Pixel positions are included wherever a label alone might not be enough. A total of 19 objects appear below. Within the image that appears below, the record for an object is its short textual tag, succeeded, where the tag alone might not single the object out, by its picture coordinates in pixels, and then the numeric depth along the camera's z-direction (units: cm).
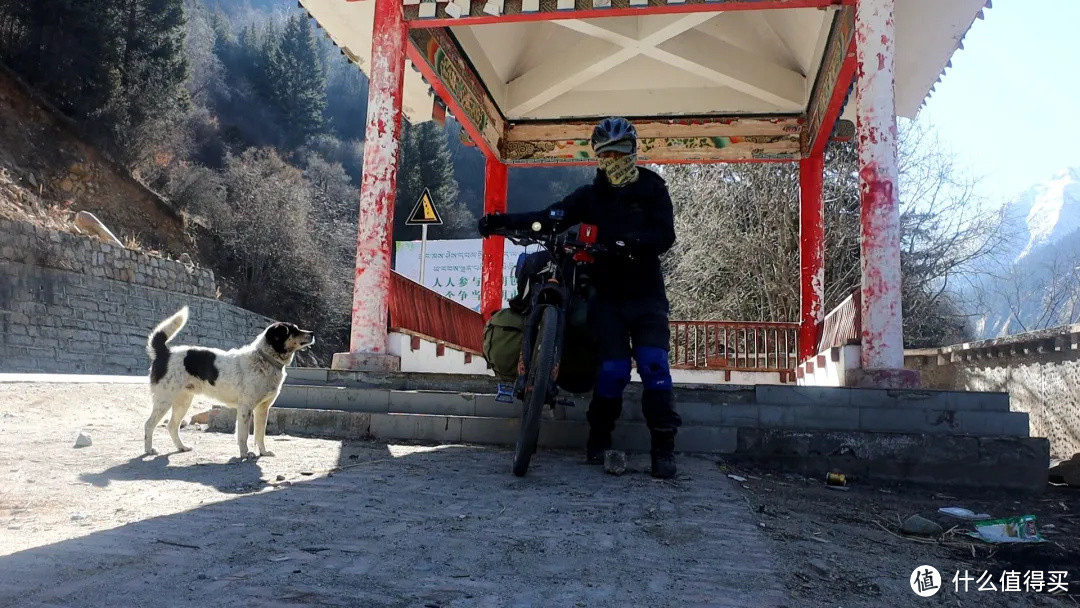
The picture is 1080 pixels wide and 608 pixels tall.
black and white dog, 476
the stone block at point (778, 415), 529
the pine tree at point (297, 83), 4816
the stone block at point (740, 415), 532
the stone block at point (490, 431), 532
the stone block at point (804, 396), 550
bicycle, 378
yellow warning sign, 1293
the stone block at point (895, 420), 514
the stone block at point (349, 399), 613
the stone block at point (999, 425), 490
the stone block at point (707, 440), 501
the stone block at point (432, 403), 589
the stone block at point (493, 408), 571
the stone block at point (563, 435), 519
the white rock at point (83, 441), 490
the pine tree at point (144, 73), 2786
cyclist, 409
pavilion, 684
